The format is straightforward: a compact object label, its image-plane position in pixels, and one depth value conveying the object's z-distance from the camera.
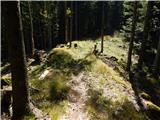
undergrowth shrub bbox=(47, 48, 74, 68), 8.41
